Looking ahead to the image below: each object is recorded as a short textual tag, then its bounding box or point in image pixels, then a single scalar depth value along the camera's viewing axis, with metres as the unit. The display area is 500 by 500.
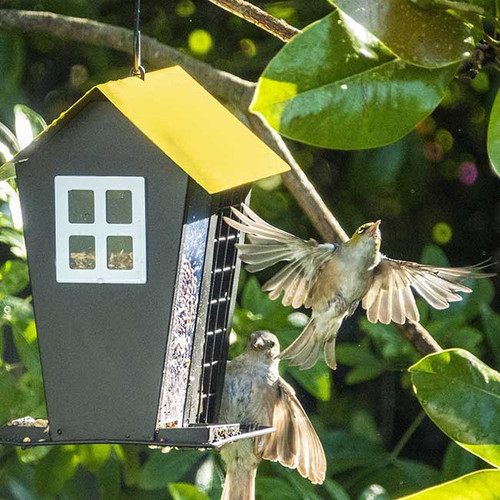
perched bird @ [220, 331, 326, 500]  7.05
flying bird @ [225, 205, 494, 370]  6.90
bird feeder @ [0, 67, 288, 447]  6.71
